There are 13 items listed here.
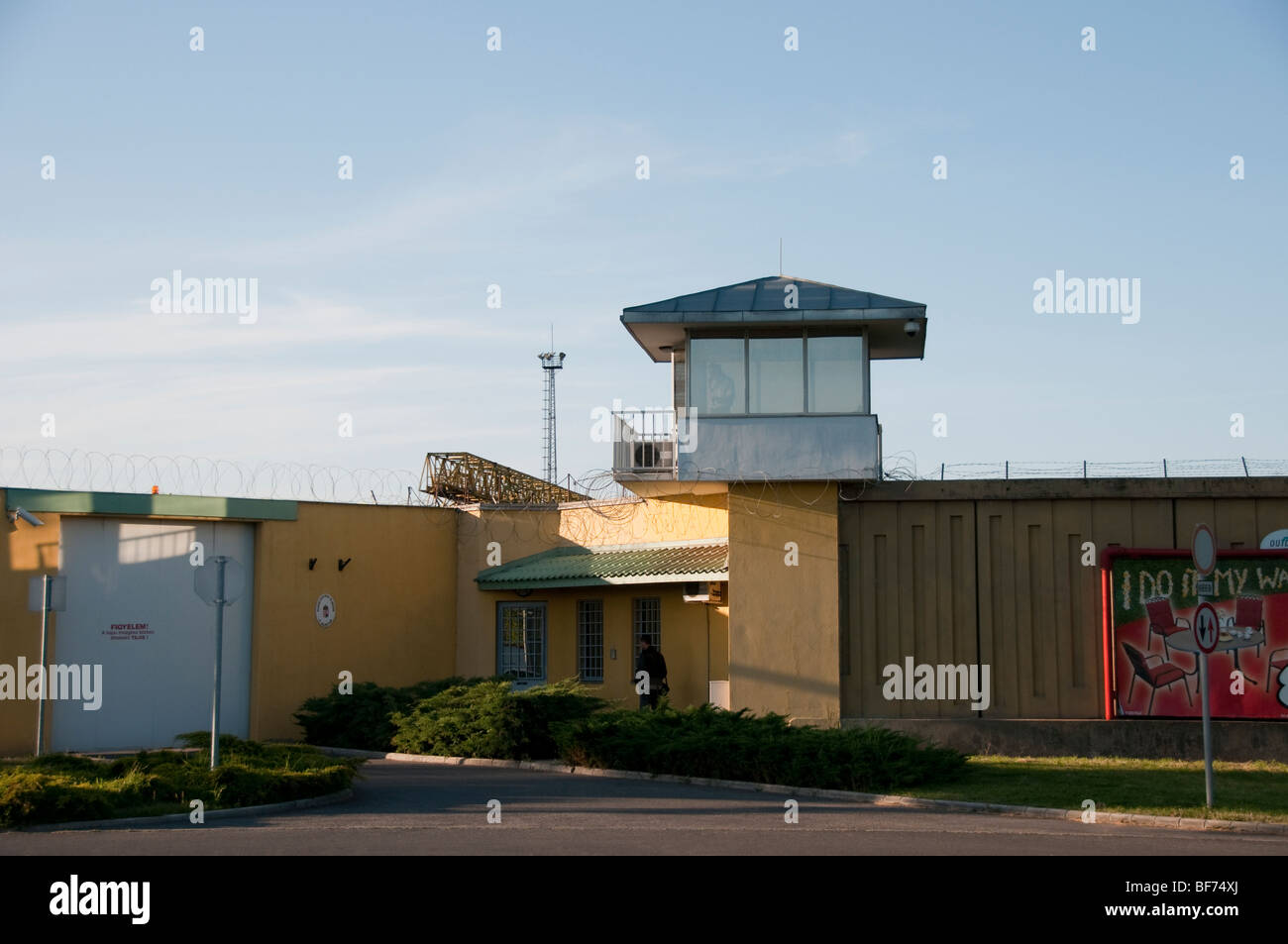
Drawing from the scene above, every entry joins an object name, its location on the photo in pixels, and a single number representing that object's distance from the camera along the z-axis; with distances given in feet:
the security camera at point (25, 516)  70.59
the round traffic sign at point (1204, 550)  47.73
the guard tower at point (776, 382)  67.41
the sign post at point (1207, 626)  46.32
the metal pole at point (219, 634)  48.96
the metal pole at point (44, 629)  58.41
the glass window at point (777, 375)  68.44
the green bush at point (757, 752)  52.75
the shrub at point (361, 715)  70.59
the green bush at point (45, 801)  42.11
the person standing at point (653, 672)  71.20
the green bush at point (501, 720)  63.00
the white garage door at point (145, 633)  72.79
